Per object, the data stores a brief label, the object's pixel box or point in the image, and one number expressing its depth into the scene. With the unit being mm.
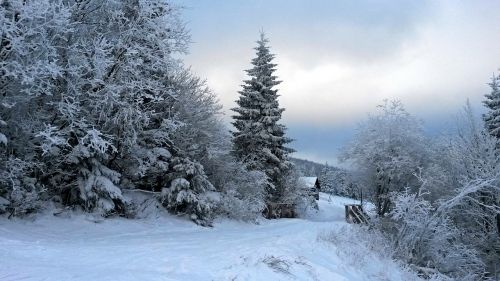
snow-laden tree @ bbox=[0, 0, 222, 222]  12289
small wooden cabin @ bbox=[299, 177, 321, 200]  82469
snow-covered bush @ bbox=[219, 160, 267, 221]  24688
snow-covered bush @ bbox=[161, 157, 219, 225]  20719
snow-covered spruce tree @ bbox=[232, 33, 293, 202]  35469
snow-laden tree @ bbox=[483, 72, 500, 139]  32619
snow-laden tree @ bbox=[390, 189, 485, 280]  14688
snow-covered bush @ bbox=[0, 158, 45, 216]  12648
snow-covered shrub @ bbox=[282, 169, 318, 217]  38719
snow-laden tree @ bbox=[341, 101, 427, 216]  39125
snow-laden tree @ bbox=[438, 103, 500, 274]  21516
